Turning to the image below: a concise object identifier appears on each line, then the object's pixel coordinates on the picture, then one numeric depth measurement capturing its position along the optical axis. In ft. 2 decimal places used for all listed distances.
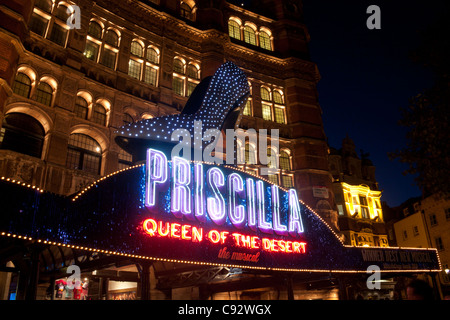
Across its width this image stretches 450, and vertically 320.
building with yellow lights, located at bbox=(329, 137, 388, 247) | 108.68
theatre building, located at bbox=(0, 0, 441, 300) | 34.60
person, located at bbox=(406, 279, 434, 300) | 14.73
